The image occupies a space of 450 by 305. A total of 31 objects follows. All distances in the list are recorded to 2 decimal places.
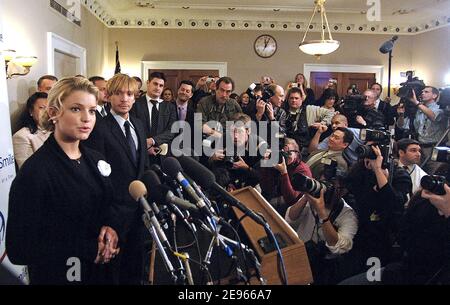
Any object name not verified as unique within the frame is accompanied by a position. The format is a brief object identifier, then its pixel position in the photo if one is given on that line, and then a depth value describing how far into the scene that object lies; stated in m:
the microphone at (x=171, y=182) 1.08
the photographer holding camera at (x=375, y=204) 1.76
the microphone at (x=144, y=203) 0.91
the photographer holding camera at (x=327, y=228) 1.72
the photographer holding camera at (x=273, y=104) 2.98
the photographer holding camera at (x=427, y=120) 3.80
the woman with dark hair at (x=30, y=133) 2.42
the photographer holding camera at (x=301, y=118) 3.21
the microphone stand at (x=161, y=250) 0.87
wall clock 6.78
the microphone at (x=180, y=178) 0.93
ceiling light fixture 4.43
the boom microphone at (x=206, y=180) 1.05
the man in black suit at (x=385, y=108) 4.91
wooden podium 1.17
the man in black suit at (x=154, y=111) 2.94
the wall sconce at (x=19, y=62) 2.84
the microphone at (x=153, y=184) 0.99
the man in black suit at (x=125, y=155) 1.47
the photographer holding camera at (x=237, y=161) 2.29
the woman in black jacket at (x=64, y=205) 1.08
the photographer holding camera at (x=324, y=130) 2.91
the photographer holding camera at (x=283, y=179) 2.13
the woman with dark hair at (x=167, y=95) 5.36
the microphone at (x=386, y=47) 3.59
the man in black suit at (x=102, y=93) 2.55
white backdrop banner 1.91
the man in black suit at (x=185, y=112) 2.93
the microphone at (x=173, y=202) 0.95
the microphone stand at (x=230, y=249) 0.93
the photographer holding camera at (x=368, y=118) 3.14
